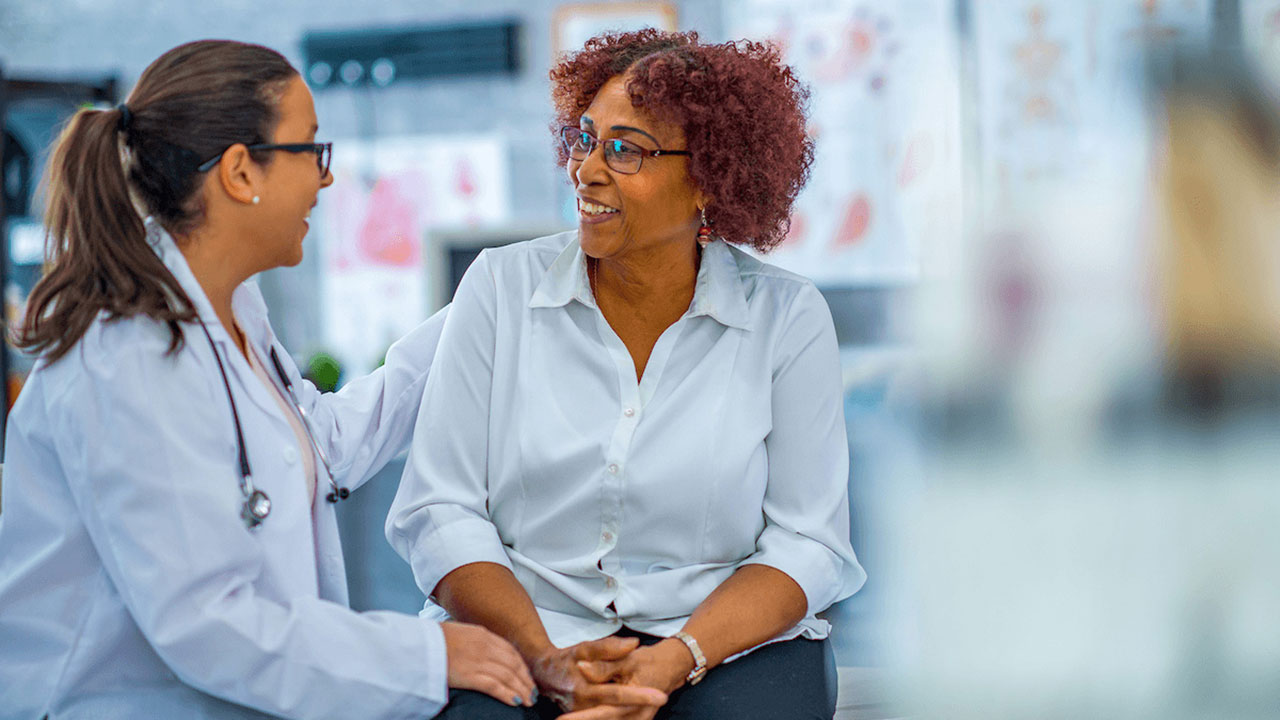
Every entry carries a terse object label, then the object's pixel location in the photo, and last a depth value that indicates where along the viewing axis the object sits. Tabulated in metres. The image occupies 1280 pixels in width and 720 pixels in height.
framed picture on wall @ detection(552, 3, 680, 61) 5.24
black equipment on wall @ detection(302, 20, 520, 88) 5.41
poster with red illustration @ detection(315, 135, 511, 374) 5.52
